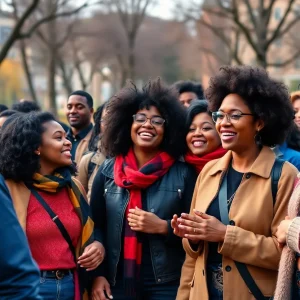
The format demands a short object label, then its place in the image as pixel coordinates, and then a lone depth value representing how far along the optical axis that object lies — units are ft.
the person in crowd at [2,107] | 31.07
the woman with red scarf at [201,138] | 16.38
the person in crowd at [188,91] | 26.16
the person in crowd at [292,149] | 17.10
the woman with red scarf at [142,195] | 15.60
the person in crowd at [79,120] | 26.96
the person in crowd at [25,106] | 27.73
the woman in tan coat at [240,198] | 13.12
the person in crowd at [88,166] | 21.35
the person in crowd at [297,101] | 21.90
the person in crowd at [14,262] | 7.98
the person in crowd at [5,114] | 24.31
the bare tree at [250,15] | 58.95
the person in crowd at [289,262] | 11.77
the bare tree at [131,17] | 98.95
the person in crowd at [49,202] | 14.38
